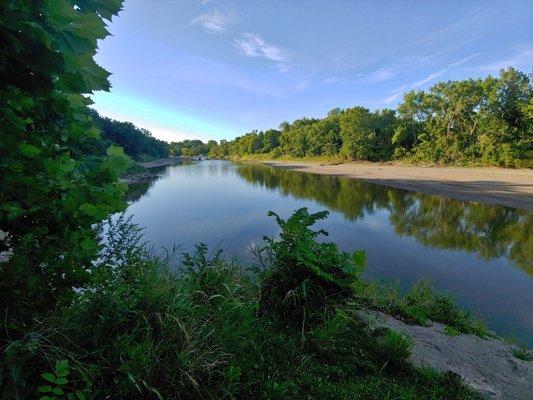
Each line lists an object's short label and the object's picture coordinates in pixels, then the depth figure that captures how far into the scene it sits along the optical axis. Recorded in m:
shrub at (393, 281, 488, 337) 5.59
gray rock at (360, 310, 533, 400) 3.34
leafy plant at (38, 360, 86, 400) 1.71
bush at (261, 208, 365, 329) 3.66
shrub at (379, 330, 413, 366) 3.18
